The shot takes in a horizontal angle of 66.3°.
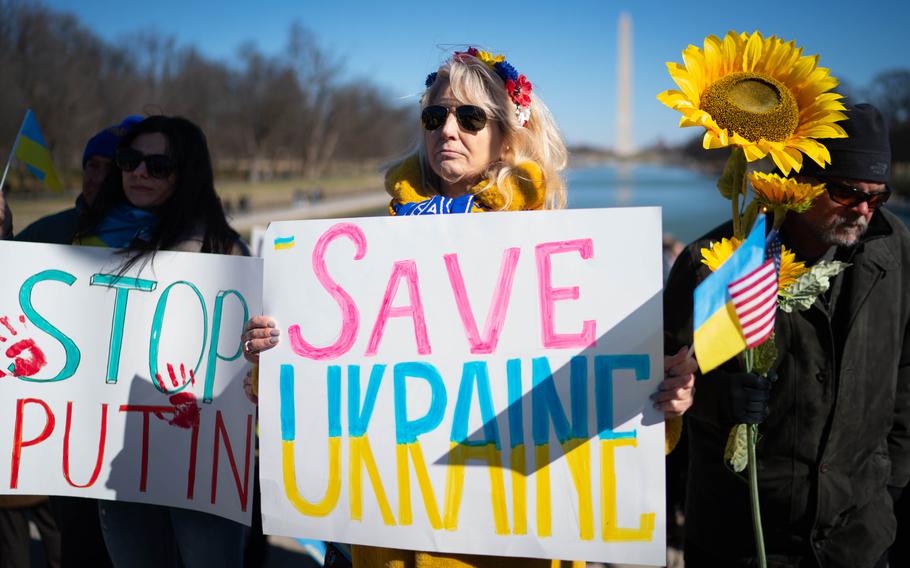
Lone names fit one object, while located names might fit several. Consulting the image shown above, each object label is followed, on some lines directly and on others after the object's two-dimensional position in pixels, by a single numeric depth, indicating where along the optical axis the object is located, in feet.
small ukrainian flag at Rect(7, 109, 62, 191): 9.14
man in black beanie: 6.05
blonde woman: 5.96
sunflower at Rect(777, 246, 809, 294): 5.06
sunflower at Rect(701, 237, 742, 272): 4.79
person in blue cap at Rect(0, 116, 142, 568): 9.06
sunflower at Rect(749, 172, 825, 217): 4.76
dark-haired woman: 7.14
